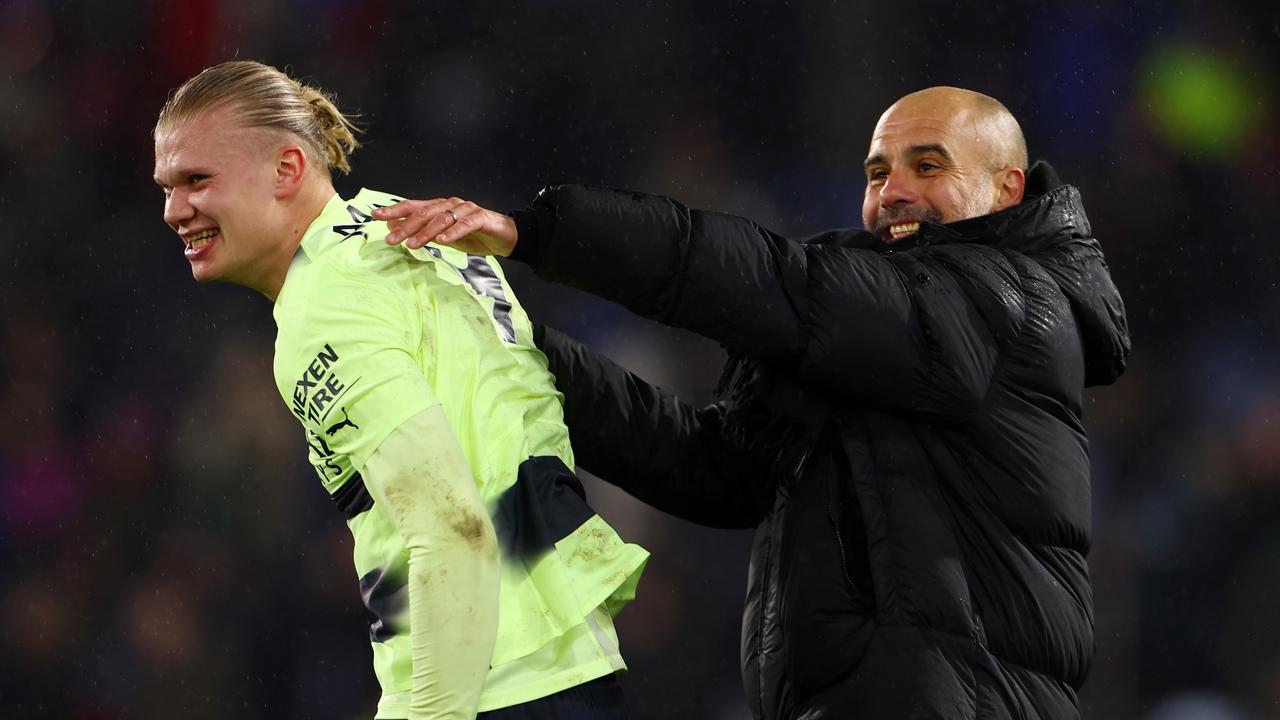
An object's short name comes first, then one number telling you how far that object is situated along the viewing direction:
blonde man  18.36
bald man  18.69
